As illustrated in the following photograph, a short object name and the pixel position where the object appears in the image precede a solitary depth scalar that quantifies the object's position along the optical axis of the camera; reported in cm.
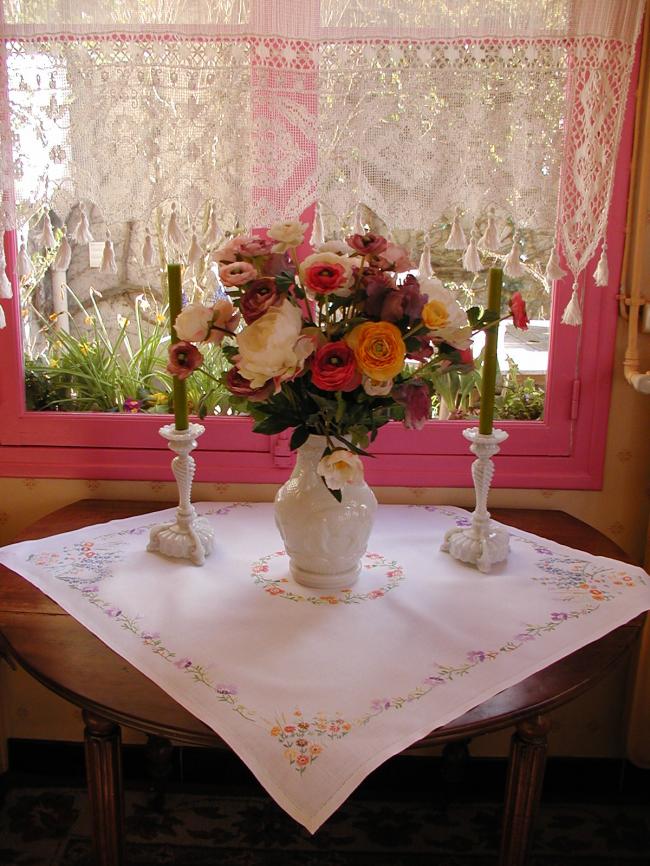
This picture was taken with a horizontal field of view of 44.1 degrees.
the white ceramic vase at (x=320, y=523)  128
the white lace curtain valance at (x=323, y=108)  147
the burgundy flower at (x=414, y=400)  117
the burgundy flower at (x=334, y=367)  111
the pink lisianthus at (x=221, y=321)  122
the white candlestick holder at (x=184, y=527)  141
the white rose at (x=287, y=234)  115
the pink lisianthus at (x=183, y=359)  121
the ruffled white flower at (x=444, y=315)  114
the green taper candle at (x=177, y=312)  132
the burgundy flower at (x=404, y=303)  113
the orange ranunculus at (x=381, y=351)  110
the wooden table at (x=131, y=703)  104
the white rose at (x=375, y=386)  114
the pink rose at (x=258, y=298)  111
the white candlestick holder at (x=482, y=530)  141
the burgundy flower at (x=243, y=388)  114
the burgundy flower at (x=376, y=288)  114
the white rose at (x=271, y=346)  110
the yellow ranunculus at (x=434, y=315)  114
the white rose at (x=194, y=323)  120
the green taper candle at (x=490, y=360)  128
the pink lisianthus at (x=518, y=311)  121
